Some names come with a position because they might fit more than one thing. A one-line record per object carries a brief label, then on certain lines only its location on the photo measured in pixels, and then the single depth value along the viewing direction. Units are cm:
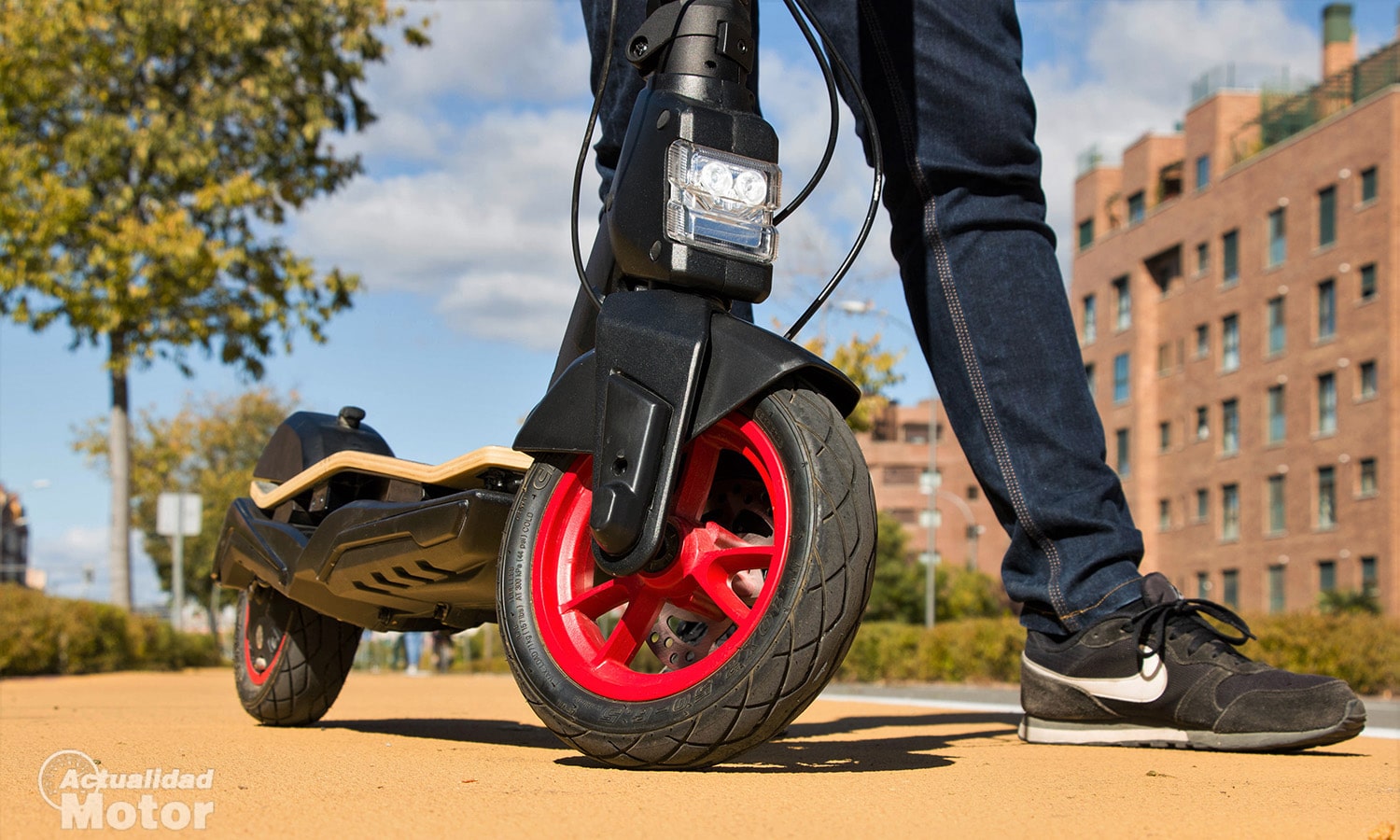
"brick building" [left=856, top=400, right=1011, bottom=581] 9188
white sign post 1703
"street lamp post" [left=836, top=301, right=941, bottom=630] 2083
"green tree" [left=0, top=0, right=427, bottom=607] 1495
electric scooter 203
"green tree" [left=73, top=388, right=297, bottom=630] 4025
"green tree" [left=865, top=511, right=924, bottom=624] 5375
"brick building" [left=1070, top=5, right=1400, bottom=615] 3900
